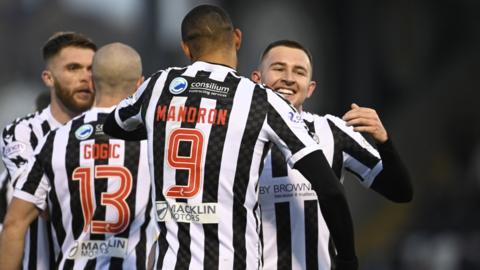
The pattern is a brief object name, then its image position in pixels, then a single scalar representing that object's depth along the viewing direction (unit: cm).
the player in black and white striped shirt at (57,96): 1500
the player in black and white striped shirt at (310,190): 1244
